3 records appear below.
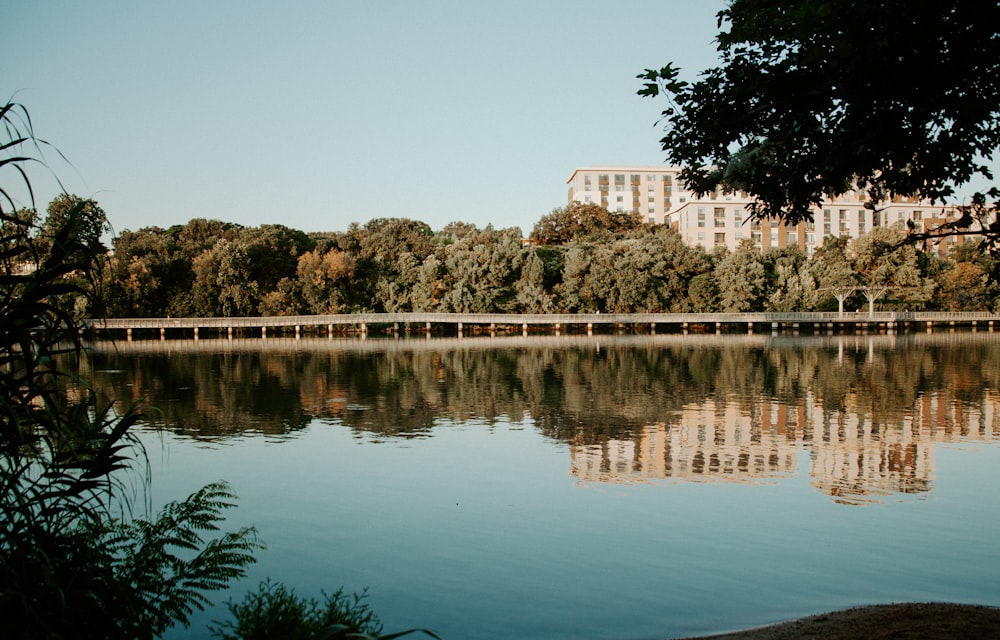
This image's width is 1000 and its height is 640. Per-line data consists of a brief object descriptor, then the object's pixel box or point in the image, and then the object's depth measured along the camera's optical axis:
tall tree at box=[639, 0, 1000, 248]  6.10
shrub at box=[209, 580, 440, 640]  4.80
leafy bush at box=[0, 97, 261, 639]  3.78
